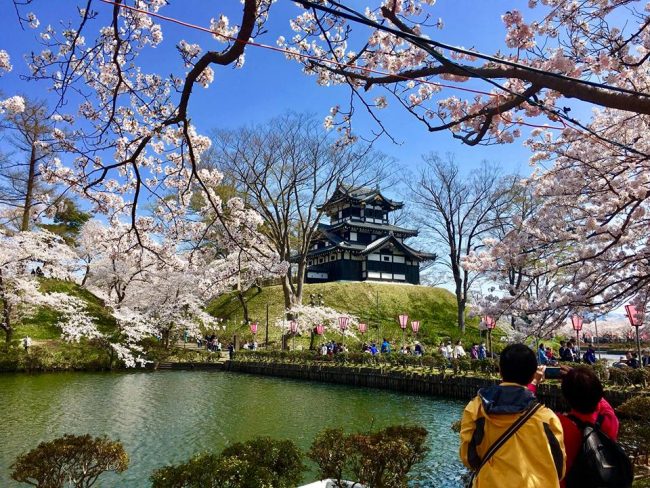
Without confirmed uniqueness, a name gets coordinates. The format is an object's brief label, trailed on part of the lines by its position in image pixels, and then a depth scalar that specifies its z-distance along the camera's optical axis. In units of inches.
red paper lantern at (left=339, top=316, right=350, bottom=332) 926.5
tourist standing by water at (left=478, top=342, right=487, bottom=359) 801.4
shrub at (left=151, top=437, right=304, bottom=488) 138.4
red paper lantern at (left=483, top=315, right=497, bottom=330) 504.2
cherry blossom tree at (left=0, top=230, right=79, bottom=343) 754.2
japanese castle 1494.8
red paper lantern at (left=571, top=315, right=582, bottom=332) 599.1
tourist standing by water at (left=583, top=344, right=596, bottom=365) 621.0
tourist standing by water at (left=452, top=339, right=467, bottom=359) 775.7
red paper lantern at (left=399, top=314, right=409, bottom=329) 913.6
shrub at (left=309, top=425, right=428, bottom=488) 160.6
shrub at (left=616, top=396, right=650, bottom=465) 213.8
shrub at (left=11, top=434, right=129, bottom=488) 145.1
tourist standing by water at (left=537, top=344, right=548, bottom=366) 589.5
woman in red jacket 88.7
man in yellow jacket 79.0
